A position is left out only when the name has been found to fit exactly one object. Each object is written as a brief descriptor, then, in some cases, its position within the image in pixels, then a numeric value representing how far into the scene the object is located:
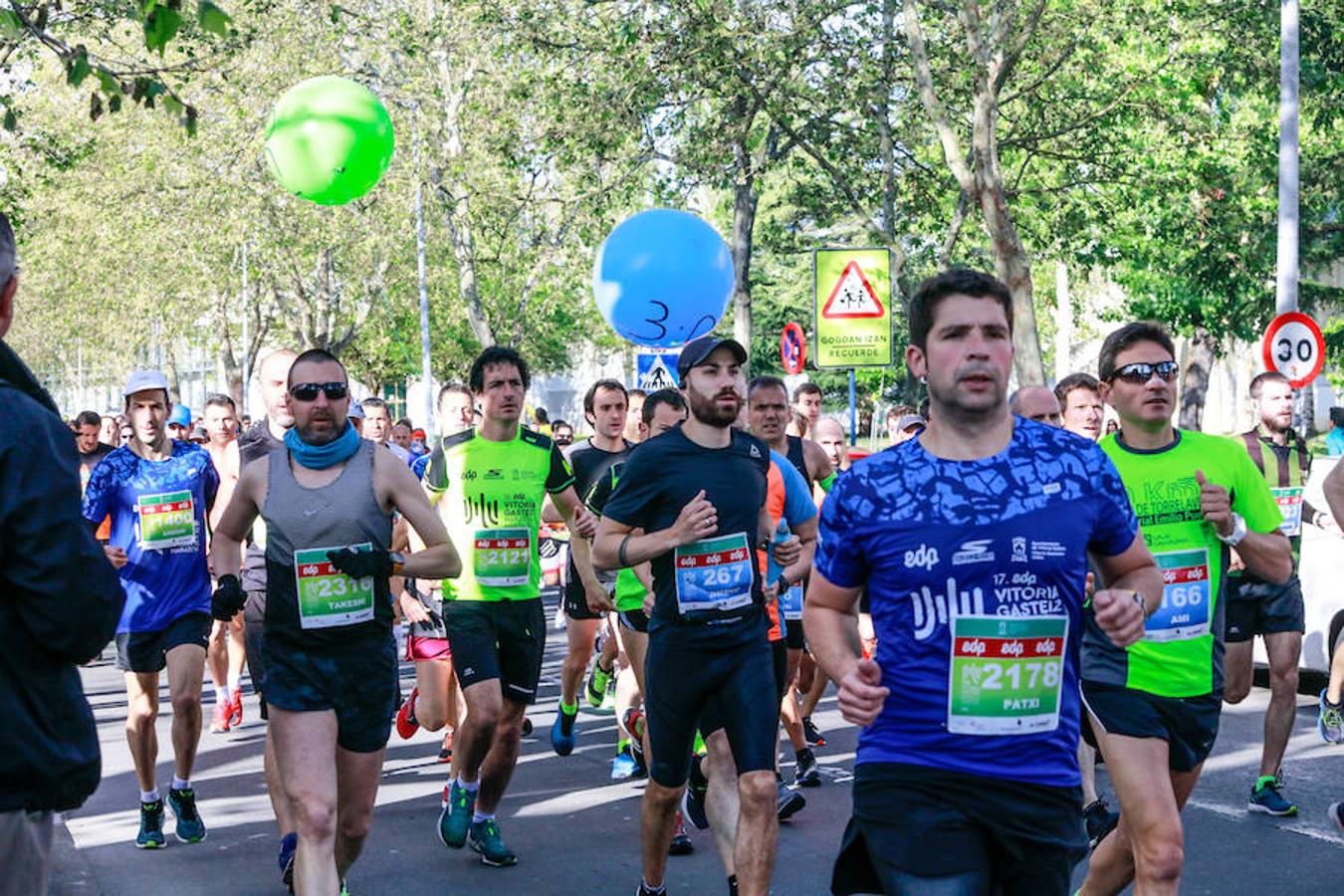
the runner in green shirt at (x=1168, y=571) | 5.46
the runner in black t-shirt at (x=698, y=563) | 6.41
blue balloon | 12.67
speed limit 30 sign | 18.25
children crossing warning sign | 17.08
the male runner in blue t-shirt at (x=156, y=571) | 8.37
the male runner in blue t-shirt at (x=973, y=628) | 3.76
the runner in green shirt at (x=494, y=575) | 7.85
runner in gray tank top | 6.14
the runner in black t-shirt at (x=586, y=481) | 10.68
